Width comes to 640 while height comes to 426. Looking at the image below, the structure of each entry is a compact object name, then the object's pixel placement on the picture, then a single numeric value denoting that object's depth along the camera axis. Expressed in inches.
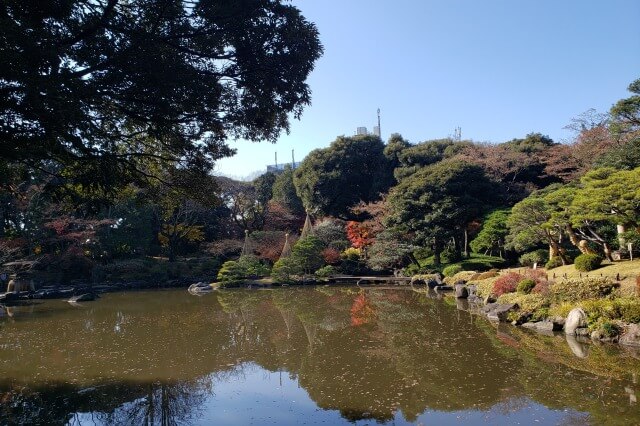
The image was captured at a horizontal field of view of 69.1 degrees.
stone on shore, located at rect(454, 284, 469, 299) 595.2
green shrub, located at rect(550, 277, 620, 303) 389.4
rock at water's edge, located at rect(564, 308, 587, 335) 351.9
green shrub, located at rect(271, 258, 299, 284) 812.6
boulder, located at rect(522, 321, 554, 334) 370.3
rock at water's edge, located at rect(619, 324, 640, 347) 310.0
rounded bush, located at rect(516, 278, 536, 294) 458.3
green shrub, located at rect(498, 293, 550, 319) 399.2
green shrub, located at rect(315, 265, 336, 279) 830.5
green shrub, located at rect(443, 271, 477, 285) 672.4
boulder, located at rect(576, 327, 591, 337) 341.5
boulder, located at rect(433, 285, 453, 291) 700.0
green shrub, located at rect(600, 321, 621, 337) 324.8
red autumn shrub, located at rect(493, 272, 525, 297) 495.4
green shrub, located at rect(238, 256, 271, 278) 842.8
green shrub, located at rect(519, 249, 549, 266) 631.8
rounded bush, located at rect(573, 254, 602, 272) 481.1
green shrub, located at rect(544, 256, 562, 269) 569.0
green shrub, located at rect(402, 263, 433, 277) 815.7
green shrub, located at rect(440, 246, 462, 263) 829.4
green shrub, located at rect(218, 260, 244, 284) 815.1
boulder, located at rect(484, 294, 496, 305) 510.3
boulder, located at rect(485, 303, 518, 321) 430.6
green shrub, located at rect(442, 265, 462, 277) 737.2
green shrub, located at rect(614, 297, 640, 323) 326.3
